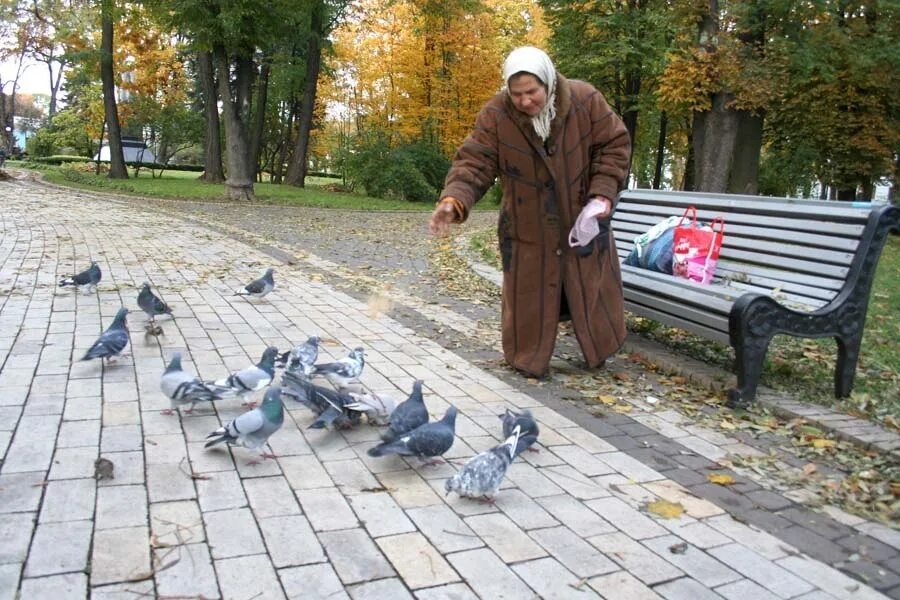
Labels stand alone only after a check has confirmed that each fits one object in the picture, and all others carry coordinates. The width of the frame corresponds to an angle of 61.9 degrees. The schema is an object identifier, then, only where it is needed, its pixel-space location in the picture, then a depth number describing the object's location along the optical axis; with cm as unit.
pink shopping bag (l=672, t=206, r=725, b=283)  605
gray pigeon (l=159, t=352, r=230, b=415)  418
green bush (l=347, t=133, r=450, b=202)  2862
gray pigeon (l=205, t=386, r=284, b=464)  362
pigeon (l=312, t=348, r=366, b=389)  477
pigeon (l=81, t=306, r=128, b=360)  495
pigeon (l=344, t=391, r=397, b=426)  417
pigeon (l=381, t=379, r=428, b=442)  381
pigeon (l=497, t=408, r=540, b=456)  390
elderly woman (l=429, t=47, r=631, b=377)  499
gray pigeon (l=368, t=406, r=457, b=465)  361
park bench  483
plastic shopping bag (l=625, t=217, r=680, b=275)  635
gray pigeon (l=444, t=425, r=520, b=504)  337
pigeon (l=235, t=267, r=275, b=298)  745
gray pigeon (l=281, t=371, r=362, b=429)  407
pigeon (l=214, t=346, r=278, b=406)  432
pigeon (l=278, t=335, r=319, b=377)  489
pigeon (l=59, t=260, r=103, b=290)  733
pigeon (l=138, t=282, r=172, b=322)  615
